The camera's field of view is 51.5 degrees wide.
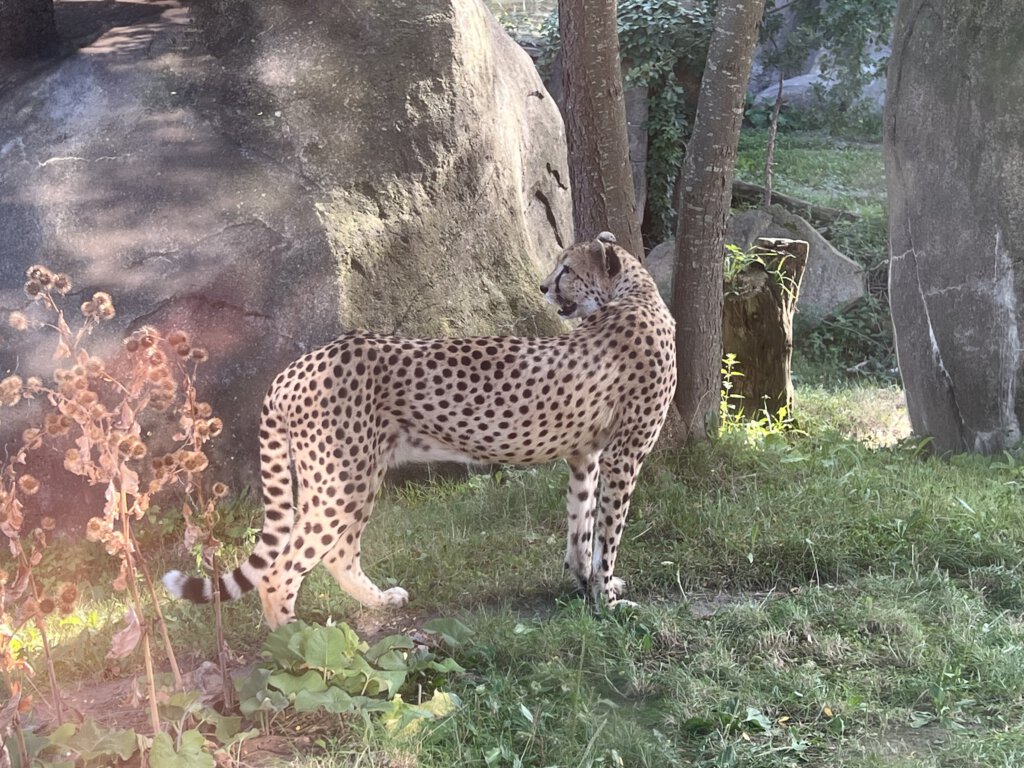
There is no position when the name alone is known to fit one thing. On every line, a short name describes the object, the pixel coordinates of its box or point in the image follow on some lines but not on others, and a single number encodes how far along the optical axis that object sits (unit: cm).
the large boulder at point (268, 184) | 476
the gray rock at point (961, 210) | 578
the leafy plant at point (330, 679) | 299
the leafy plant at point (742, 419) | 577
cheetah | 355
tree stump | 667
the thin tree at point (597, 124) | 506
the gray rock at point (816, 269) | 970
